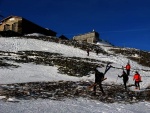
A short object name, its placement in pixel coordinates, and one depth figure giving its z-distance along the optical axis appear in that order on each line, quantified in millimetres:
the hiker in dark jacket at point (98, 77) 18491
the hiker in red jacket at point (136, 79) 24049
